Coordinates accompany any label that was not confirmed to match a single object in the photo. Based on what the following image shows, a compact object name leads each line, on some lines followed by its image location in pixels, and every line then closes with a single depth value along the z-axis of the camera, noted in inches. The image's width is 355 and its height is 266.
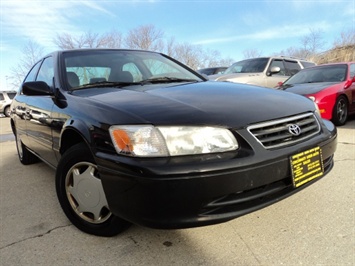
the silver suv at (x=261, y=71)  323.6
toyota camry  63.7
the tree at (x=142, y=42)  1413.6
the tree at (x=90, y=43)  1293.1
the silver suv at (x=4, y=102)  757.6
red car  221.3
